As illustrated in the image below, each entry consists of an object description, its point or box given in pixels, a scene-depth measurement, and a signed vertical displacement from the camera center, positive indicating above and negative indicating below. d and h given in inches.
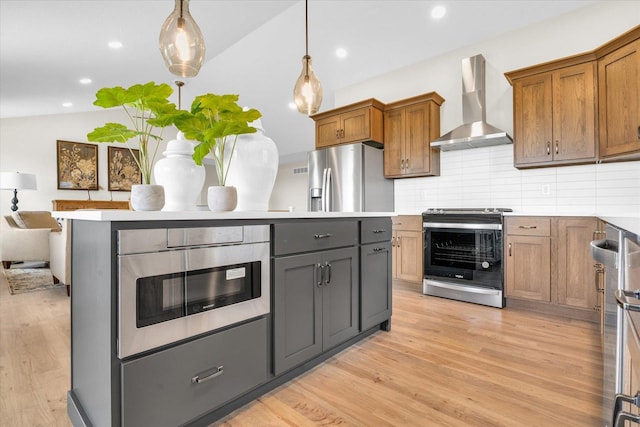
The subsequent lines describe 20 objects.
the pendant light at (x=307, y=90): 110.9 +41.9
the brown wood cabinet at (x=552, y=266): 107.5 -18.9
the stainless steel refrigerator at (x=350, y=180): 163.0 +16.8
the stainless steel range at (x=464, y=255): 125.0 -17.5
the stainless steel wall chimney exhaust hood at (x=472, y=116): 134.3 +42.4
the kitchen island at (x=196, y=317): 42.8 -17.8
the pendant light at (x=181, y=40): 81.5 +44.0
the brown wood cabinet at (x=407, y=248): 147.5 -16.5
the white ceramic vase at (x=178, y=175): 59.8 +7.1
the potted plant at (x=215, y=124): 54.6 +15.3
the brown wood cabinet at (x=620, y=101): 96.0 +34.4
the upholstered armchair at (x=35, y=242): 140.4 -14.2
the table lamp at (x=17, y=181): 215.2 +22.5
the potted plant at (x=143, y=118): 49.1 +15.4
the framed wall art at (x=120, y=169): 286.4 +40.0
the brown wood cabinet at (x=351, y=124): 162.6 +46.9
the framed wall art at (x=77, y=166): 262.7 +39.9
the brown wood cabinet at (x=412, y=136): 153.2 +37.3
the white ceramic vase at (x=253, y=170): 65.7 +8.9
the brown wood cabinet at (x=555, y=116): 110.9 +34.2
